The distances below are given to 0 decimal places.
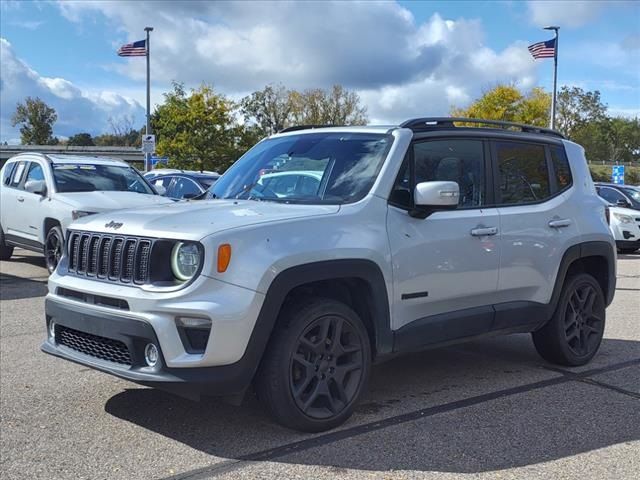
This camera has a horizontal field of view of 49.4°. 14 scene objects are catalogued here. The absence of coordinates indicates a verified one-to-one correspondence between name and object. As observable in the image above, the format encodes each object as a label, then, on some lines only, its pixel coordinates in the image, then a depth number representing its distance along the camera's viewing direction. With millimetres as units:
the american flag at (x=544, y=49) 27234
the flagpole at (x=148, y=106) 27734
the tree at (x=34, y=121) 93625
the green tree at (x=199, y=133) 37125
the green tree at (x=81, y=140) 107750
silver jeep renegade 3805
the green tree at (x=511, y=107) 46116
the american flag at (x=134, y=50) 29266
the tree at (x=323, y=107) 63219
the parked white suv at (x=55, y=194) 10125
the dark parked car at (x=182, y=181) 14961
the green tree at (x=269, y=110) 59750
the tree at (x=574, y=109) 63406
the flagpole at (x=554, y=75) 27400
